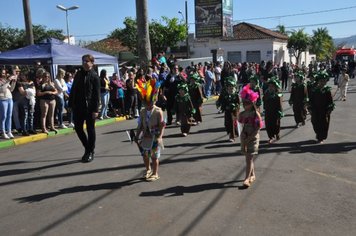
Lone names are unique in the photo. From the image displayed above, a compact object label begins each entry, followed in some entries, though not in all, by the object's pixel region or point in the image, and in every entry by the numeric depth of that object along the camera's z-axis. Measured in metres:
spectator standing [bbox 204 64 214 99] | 21.86
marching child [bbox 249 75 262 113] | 11.23
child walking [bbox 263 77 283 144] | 10.16
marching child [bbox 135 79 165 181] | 6.67
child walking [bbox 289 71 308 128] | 12.09
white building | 52.69
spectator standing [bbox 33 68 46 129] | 11.78
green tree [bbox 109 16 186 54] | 47.84
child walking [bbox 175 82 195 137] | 11.39
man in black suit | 7.91
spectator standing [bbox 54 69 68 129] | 12.44
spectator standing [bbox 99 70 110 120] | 14.38
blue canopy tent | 14.63
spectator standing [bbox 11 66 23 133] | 11.25
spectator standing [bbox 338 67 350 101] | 19.92
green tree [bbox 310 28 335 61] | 70.46
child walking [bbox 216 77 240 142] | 10.29
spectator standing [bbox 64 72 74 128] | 13.07
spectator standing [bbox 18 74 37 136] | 11.19
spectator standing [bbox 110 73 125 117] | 15.35
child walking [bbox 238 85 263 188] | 6.50
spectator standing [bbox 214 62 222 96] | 23.58
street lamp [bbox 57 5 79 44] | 37.00
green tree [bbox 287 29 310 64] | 58.72
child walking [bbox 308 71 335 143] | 9.83
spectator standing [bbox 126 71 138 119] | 15.32
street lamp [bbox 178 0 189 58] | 46.03
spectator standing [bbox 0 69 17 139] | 10.60
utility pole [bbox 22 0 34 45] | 17.69
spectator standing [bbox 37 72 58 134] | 11.59
